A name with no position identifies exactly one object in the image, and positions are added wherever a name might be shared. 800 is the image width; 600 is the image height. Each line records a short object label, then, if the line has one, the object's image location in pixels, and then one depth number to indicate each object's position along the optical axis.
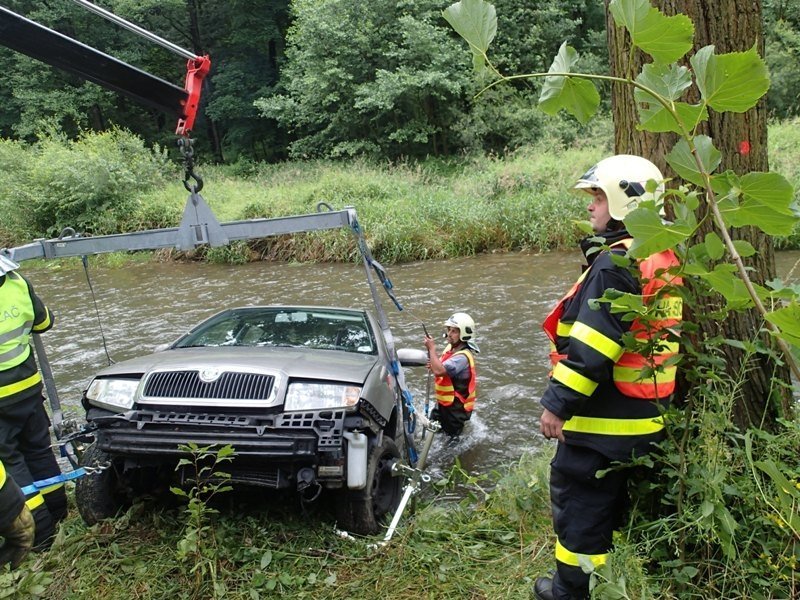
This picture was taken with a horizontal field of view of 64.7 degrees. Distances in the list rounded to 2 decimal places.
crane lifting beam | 3.92
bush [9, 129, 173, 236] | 21.61
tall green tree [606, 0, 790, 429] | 2.86
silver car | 3.33
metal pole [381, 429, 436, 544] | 3.57
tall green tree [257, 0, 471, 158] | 25.50
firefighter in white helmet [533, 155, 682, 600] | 2.42
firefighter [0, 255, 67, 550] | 4.09
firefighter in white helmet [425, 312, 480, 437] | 5.93
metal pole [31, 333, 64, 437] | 4.34
